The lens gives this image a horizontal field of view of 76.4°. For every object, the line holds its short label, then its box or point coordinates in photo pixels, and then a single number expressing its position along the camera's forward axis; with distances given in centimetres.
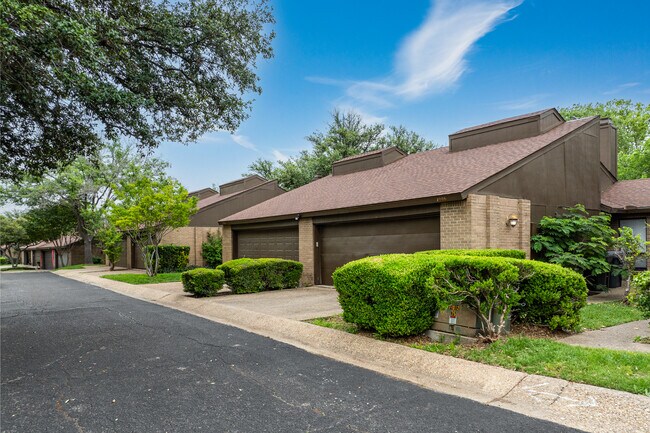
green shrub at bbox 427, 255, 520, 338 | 589
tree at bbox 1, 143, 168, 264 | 3403
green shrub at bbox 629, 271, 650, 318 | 644
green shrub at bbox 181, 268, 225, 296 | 1254
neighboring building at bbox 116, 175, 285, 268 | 2652
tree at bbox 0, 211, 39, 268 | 4081
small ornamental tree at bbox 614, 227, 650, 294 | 1023
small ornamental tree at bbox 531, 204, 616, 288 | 1115
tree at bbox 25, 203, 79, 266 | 3741
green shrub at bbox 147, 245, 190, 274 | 2419
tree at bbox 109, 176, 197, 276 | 1770
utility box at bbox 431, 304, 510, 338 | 625
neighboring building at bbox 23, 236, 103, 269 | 4549
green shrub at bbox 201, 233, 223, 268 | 2644
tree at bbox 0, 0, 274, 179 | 582
